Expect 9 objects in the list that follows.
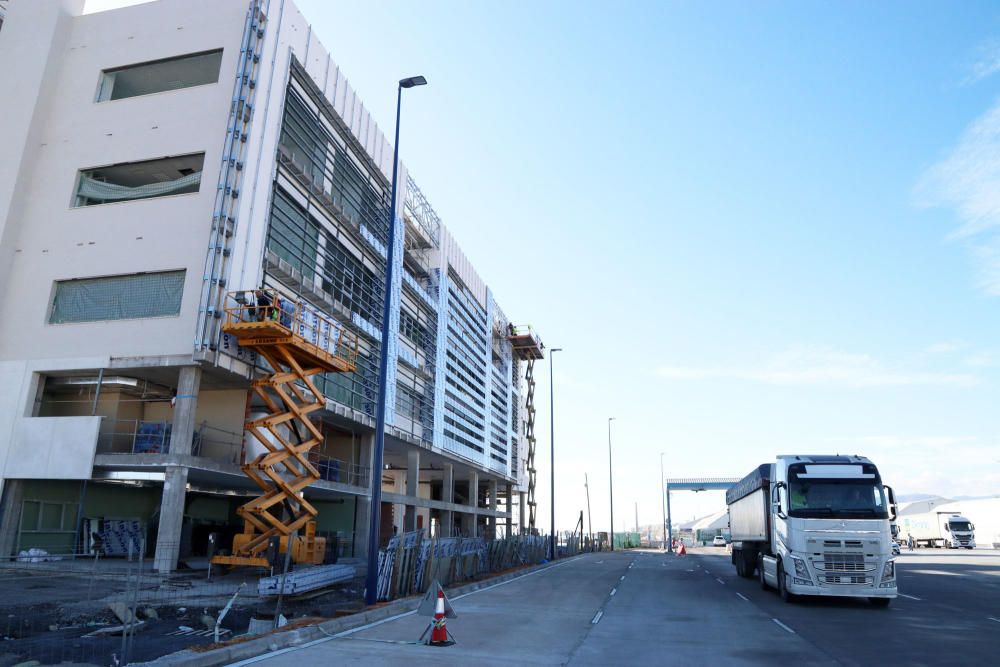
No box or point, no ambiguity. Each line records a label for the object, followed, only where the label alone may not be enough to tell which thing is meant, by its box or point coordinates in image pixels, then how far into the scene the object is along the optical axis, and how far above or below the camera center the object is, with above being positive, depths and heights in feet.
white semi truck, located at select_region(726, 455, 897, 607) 52.95 -0.43
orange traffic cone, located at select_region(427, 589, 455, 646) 35.60 -5.76
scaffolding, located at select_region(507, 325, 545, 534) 228.22 +50.18
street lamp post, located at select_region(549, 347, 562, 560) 139.95 +8.55
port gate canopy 265.75 +13.60
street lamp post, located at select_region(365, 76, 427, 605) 50.26 +6.00
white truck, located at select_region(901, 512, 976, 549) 213.05 -1.77
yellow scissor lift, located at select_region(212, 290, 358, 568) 74.23 +12.95
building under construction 78.02 +29.48
